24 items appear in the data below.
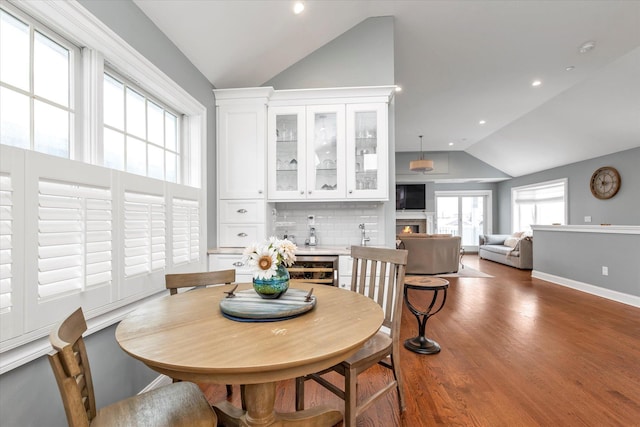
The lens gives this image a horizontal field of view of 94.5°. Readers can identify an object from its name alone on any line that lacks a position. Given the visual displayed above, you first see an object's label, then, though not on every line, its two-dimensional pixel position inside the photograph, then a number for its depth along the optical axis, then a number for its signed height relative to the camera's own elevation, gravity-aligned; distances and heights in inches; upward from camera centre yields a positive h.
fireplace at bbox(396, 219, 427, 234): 358.6 -13.4
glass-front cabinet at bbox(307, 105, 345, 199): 117.0 +25.2
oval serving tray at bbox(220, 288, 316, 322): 46.2 -15.4
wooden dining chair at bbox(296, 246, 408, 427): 54.9 -27.7
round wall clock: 222.0 +24.0
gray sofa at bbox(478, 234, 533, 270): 250.1 -33.9
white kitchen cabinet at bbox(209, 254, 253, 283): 107.7 -17.2
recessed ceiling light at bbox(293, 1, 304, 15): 100.1 +71.1
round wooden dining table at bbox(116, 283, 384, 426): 33.9 -16.6
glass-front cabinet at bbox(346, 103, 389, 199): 115.3 +25.0
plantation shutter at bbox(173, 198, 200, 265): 87.8 -4.9
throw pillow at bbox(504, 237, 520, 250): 277.9 -27.4
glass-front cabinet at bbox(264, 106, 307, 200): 118.6 +25.1
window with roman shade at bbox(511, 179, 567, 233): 285.6 +10.0
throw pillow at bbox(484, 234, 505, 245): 316.5 -28.2
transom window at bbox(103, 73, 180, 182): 70.6 +22.7
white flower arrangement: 52.1 -7.5
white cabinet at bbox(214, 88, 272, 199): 117.3 +29.0
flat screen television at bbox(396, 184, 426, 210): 359.3 +20.7
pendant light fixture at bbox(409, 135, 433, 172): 265.3 +43.9
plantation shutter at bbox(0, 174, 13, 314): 42.7 -3.9
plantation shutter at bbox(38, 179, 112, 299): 48.9 -3.9
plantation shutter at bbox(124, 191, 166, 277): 68.0 -4.4
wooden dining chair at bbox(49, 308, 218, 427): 29.7 -27.9
